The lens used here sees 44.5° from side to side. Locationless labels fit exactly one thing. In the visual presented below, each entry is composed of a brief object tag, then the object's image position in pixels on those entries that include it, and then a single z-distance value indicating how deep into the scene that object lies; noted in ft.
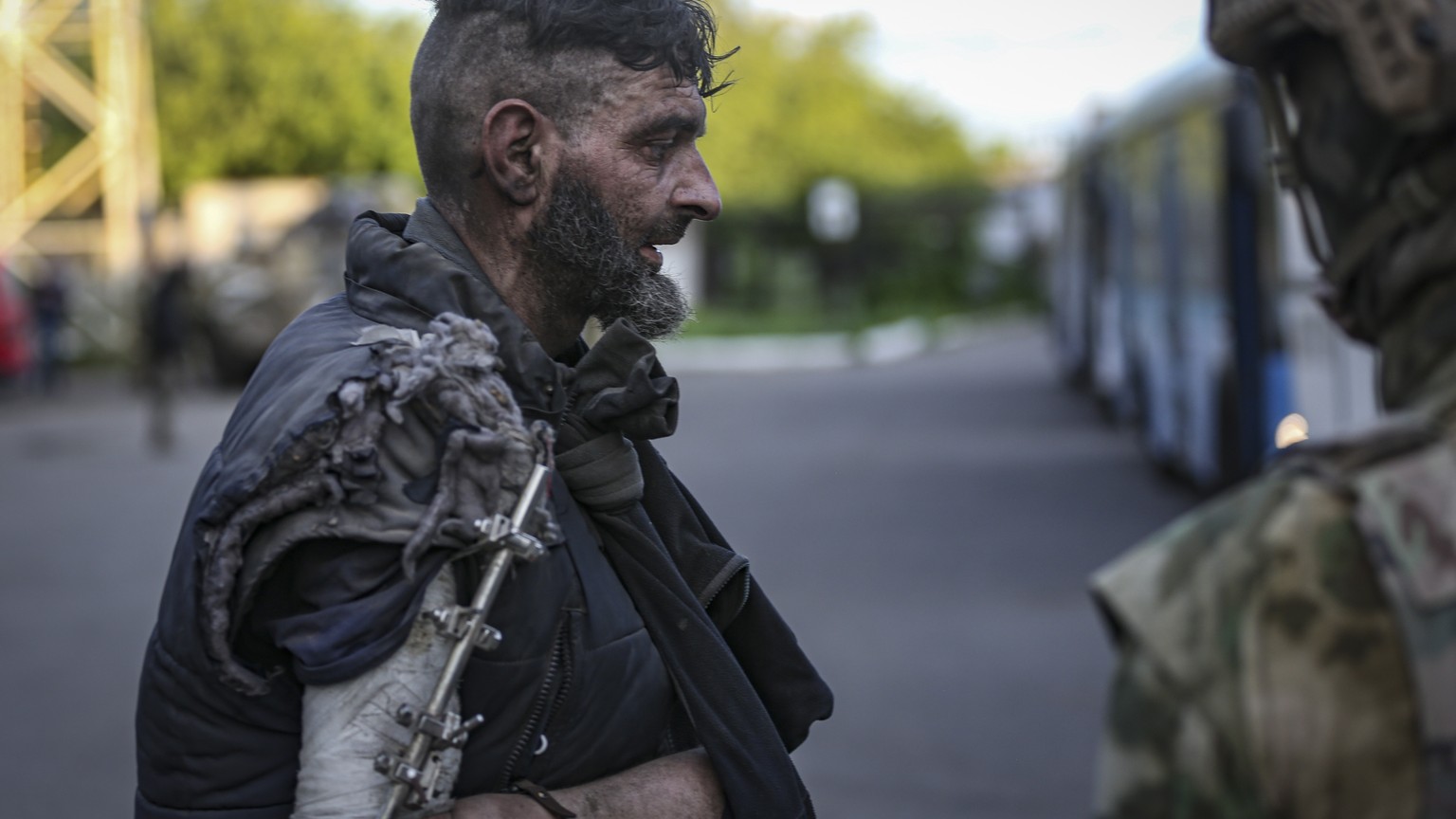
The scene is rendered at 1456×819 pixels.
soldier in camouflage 4.02
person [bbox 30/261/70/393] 78.84
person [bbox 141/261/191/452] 52.95
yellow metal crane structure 87.25
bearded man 5.62
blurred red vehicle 69.46
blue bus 29.04
